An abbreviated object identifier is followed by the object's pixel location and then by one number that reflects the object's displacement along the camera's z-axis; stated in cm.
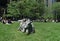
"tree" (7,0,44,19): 1580
